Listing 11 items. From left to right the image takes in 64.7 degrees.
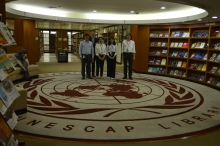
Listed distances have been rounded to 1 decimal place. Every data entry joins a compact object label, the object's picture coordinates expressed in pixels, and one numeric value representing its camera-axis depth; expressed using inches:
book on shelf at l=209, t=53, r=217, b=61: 250.4
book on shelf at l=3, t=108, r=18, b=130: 80.1
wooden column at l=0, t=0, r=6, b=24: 113.2
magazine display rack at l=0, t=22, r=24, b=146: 73.4
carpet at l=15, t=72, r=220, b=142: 112.8
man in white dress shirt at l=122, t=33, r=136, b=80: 266.5
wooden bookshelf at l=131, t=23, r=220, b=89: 253.3
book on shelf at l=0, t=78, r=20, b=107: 74.5
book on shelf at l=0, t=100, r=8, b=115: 71.9
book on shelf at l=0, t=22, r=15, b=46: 76.3
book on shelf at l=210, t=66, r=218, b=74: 247.9
